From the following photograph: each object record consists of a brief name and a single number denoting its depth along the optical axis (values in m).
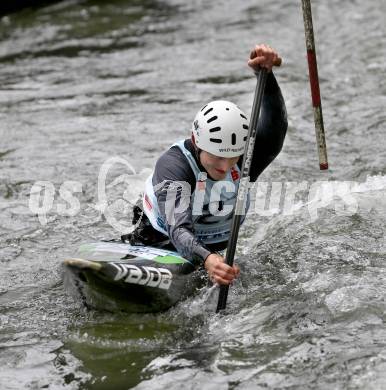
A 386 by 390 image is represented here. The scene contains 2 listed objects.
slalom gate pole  12.17
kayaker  11.49
